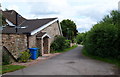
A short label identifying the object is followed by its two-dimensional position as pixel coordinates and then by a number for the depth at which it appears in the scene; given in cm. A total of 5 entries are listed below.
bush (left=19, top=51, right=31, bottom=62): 677
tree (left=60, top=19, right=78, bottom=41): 2603
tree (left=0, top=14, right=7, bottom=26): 518
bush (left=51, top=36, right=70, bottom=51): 1191
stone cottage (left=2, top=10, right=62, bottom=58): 669
